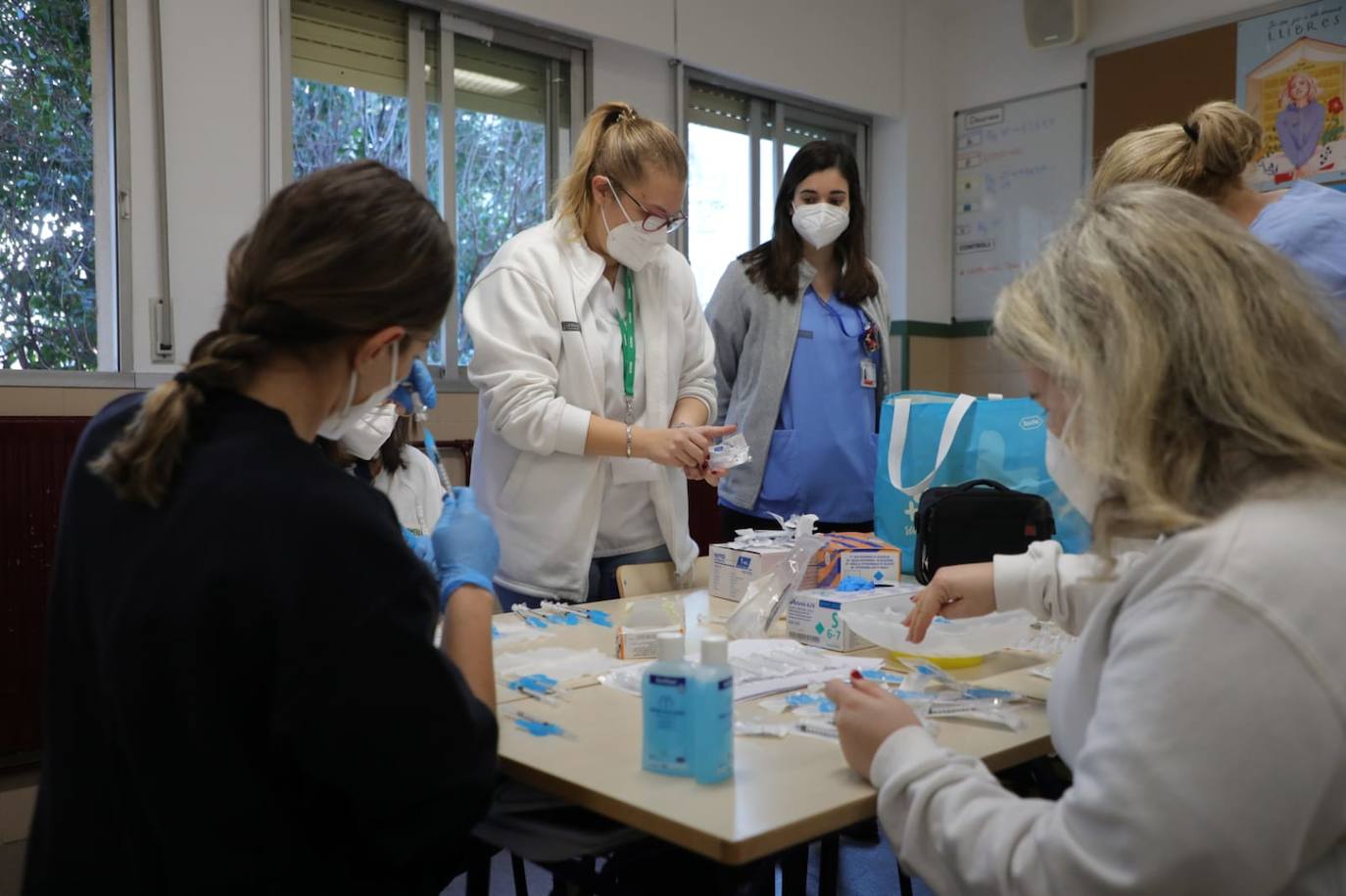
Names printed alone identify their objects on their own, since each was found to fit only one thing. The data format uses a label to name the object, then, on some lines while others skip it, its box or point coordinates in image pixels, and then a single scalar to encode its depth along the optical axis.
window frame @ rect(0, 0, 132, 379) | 3.21
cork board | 4.72
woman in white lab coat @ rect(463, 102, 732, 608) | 2.19
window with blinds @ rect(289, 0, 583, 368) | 3.73
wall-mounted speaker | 5.07
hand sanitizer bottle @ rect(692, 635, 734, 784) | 1.20
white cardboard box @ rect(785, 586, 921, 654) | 1.84
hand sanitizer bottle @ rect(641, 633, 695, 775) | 1.22
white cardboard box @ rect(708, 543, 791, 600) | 2.18
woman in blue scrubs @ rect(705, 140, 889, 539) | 2.98
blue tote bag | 2.51
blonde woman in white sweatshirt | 0.86
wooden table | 1.10
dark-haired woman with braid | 0.93
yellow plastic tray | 1.75
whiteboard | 5.28
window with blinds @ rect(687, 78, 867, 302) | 5.01
